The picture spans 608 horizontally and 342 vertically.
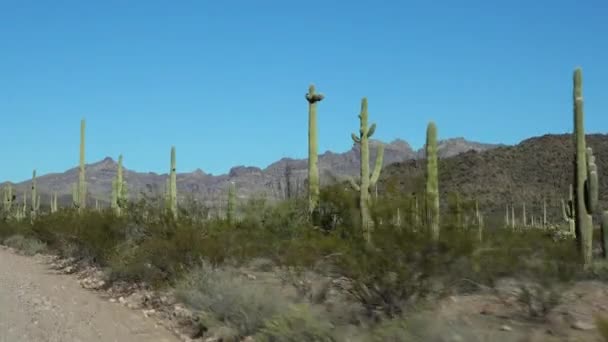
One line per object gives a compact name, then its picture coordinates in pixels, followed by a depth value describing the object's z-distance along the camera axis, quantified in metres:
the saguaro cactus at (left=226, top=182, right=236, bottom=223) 23.13
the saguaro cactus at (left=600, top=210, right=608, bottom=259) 16.78
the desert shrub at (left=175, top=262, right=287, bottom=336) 11.16
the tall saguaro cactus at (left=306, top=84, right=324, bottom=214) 21.04
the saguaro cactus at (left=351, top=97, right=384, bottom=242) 17.53
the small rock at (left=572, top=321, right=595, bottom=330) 8.40
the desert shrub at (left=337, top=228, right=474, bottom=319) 9.46
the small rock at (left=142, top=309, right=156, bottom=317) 14.80
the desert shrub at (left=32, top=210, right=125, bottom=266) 22.75
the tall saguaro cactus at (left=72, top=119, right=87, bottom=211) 37.07
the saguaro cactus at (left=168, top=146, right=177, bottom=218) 27.75
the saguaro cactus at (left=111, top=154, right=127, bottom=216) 27.92
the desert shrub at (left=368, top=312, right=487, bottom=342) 6.57
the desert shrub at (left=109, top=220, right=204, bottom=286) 16.70
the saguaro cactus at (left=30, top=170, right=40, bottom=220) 52.59
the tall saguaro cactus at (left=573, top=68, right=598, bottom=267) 15.02
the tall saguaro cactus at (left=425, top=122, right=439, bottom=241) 10.04
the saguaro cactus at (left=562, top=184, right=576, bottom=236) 25.88
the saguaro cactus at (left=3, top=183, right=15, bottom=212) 58.78
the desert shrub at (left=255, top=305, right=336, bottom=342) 8.21
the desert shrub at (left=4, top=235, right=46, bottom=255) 33.00
